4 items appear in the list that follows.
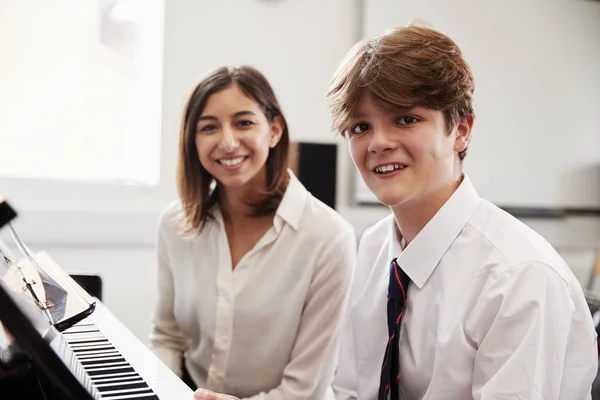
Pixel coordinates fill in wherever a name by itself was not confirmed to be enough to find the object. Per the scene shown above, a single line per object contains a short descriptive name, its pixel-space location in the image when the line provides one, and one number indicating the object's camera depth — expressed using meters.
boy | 1.16
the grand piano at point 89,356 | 0.75
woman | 1.86
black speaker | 3.15
